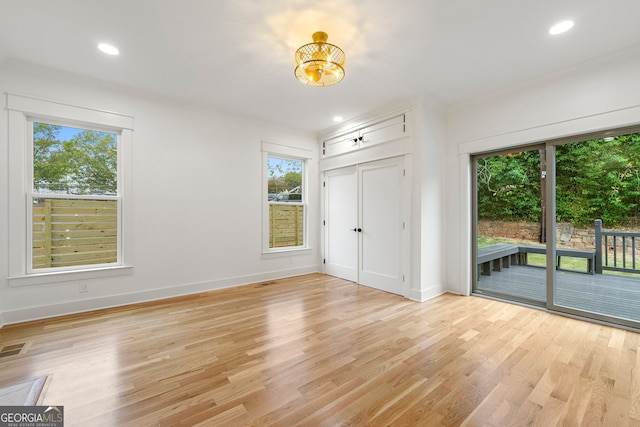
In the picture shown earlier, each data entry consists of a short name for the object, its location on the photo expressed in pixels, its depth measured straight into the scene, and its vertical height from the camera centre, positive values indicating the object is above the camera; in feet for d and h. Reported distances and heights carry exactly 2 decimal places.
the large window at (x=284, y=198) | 16.01 +1.01
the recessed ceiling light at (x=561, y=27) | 7.73 +5.32
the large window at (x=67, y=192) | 9.84 +0.91
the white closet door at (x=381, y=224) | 13.35 -0.52
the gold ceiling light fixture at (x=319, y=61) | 7.93 +4.44
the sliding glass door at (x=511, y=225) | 11.48 -0.52
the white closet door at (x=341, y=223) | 15.74 -0.54
